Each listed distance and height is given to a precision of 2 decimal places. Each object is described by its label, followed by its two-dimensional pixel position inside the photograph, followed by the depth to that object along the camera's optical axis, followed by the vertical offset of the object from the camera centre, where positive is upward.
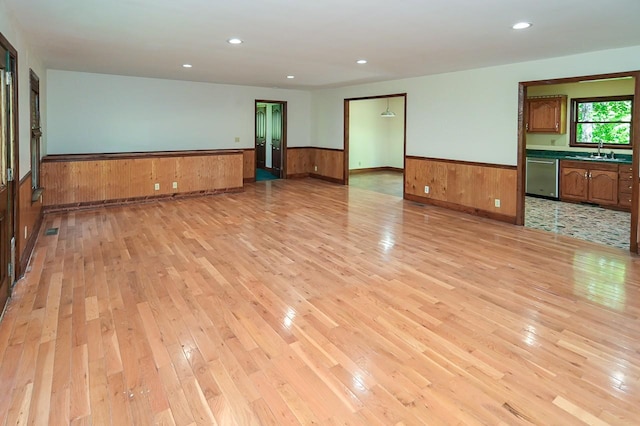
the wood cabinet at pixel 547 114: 7.77 +1.27
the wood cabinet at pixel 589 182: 6.84 -0.04
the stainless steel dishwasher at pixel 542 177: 7.67 +0.06
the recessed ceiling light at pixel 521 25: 3.76 +1.44
